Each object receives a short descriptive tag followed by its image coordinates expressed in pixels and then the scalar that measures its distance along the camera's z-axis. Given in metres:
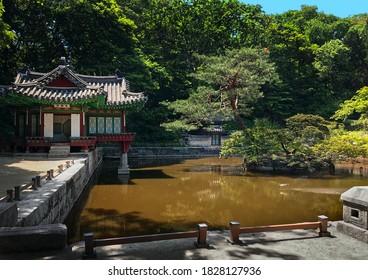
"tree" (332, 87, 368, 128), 24.50
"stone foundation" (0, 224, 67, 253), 4.81
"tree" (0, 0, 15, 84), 12.53
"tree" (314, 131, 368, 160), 20.01
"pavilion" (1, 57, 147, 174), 19.00
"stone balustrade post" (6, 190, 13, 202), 7.27
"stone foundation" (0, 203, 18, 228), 5.36
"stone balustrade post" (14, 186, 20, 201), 7.61
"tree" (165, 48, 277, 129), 23.25
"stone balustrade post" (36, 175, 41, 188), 9.22
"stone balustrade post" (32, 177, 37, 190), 9.03
